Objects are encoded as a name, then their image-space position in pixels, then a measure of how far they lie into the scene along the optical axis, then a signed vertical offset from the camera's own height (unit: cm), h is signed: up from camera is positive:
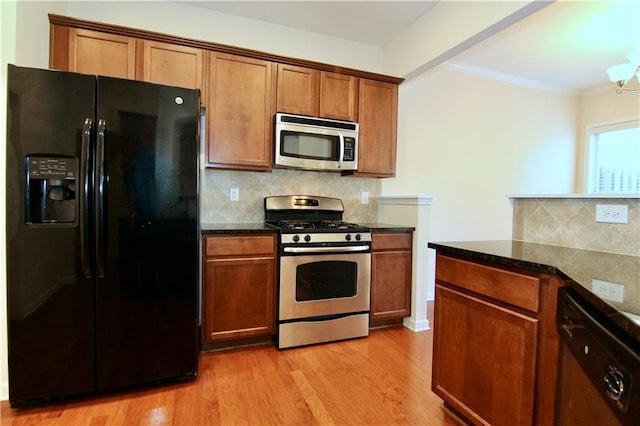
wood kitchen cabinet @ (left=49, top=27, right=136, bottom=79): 222 +99
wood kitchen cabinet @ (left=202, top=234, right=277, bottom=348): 235 -64
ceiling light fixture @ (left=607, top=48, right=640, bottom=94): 242 +105
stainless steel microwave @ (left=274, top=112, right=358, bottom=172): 270 +50
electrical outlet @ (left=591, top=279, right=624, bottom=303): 87 -23
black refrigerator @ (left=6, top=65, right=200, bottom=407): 167 -20
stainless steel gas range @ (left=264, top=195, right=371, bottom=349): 248 -63
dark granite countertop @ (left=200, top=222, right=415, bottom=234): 234 -21
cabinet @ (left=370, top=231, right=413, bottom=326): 282 -63
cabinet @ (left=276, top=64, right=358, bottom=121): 277 +94
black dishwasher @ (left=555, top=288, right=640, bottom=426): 67 -39
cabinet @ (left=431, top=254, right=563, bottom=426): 127 -60
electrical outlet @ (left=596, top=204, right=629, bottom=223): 145 -2
